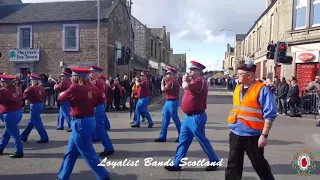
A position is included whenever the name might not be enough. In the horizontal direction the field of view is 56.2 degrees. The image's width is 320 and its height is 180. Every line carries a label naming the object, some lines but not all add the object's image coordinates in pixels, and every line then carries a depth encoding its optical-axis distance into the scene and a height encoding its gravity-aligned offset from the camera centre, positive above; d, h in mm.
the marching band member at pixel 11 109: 6039 -649
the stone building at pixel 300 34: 16030 +2754
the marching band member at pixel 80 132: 4344 -786
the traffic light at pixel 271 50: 11329 +1216
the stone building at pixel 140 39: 35344 +4818
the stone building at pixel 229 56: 81831 +7046
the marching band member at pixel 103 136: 6204 -1190
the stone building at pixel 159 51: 39906 +4512
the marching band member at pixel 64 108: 7844 -905
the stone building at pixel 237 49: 52581 +5798
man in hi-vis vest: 3771 -536
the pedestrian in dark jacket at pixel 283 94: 13656 -543
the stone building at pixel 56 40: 21281 +2746
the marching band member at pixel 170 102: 7258 -536
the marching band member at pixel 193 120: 5176 -683
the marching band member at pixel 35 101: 7203 -568
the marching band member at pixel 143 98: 9391 -581
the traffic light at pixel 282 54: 10938 +1030
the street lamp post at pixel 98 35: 19547 +2920
